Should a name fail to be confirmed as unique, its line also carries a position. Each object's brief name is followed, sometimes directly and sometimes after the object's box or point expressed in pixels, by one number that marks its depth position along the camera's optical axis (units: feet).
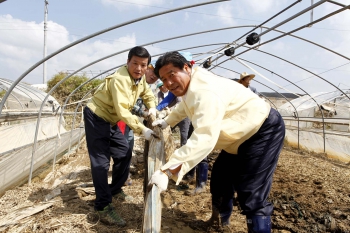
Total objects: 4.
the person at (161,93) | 16.51
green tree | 57.00
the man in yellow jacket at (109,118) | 8.59
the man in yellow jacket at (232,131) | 5.55
